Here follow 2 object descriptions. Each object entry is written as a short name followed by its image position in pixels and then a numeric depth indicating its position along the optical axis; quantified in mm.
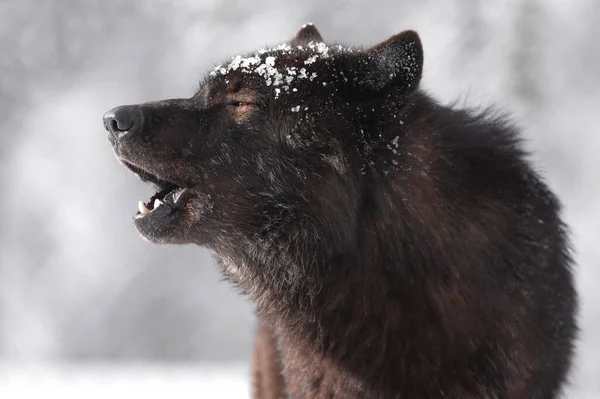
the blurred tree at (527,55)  35656
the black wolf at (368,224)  6137
